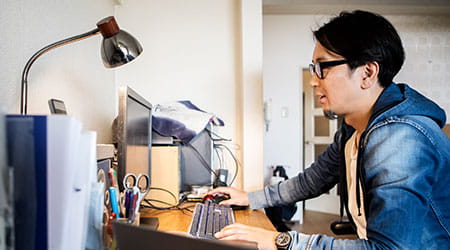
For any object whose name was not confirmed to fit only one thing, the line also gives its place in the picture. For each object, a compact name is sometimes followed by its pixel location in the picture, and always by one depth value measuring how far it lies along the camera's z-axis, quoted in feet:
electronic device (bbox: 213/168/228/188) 5.42
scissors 2.49
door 13.92
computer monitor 2.80
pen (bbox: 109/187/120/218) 2.27
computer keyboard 2.98
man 2.37
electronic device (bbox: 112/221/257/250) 1.06
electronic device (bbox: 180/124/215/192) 5.55
